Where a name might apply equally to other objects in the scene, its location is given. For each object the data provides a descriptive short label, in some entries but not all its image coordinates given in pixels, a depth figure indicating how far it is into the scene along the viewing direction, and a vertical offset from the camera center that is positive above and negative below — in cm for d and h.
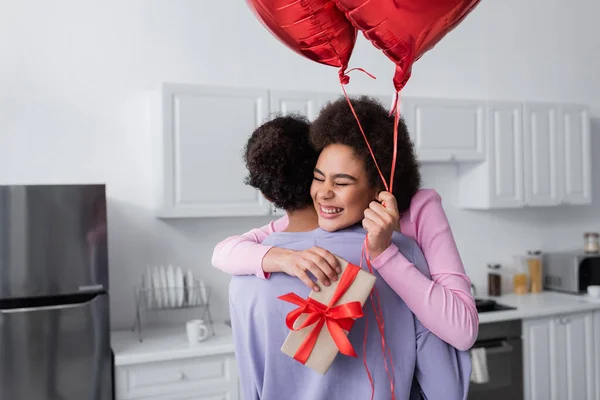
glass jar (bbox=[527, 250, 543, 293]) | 398 -48
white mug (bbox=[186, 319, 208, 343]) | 279 -60
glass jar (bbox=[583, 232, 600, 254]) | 413 -31
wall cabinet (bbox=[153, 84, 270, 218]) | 291 +26
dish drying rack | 298 -49
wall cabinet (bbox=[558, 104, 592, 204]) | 388 +27
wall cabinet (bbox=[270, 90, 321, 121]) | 312 +51
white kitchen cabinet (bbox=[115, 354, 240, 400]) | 262 -79
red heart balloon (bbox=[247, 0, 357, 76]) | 112 +33
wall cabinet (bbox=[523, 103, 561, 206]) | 377 +27
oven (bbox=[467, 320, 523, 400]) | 327 -91
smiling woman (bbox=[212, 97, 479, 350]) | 100 -3
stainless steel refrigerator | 244 -37
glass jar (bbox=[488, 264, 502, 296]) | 389 -55
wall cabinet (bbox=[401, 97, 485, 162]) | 348 +42
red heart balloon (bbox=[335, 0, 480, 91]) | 102 +31
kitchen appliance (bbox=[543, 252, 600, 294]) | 386 -48
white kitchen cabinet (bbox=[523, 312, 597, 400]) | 344 -95
